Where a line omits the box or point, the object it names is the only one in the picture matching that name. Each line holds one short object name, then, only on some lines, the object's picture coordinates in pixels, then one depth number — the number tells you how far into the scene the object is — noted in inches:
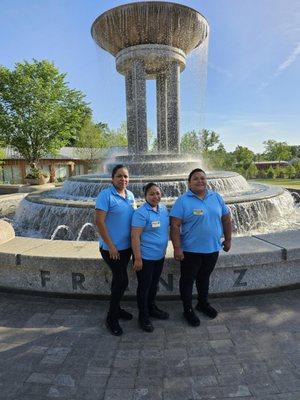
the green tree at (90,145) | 1877.5
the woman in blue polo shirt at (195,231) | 147.9
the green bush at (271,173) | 1601.9
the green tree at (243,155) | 2618.6
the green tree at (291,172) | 1453.0
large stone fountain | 175.8
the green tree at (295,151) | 3885.3
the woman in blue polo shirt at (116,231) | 139.1
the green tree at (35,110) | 1088.8
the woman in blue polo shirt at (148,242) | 140.5
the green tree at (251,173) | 1726.1
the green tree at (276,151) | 2952.8
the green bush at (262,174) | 1692.4
